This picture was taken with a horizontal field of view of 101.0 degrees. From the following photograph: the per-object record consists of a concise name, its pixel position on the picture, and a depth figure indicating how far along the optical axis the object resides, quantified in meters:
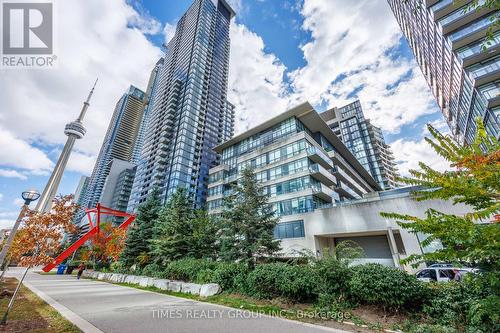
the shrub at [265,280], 9.30
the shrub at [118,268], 21.36
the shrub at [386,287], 6.50
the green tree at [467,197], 3.72
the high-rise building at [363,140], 75.69
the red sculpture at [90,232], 22.98
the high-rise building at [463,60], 24.78
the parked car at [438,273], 12.33
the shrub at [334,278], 7.90
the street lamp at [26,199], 7.63
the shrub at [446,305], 5.68
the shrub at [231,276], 10.71
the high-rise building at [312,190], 22.50
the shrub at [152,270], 17.33
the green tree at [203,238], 18.89
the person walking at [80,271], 22.30
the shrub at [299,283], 8.35
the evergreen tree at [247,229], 15.92
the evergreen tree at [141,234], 21.89
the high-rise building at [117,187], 97.19
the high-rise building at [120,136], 128.00
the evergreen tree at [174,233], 18.14
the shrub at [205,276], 12.09
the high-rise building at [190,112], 68.12
